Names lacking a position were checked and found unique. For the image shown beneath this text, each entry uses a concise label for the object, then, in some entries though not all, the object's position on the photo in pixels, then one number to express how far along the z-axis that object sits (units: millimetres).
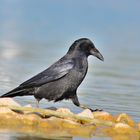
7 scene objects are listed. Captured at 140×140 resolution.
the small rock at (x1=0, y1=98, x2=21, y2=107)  13680
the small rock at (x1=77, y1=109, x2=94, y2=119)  13773
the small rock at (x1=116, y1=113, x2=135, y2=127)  13922
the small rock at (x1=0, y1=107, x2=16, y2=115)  13383
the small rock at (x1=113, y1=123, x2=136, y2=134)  13273
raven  14617
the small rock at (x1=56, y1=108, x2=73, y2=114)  13805
